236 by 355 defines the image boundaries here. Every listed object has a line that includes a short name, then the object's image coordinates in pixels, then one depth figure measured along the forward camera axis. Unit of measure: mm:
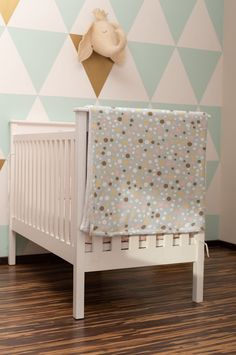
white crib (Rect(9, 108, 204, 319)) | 1677
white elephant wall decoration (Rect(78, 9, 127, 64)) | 2645
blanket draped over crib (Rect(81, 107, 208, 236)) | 1662
